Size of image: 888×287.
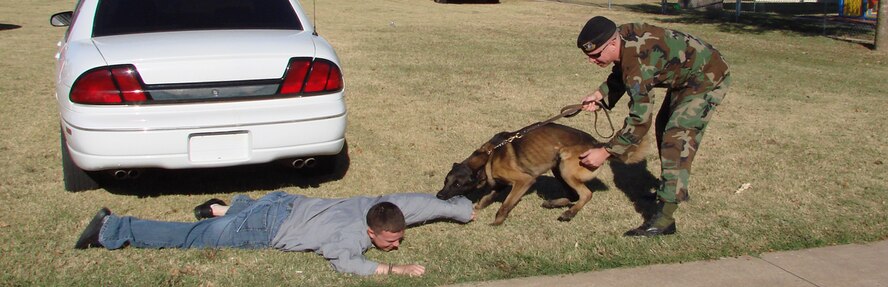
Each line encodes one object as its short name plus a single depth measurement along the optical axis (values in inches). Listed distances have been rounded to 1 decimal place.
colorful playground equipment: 663.8
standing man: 180.1
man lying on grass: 177.5
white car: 192.1
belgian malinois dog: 204.2
